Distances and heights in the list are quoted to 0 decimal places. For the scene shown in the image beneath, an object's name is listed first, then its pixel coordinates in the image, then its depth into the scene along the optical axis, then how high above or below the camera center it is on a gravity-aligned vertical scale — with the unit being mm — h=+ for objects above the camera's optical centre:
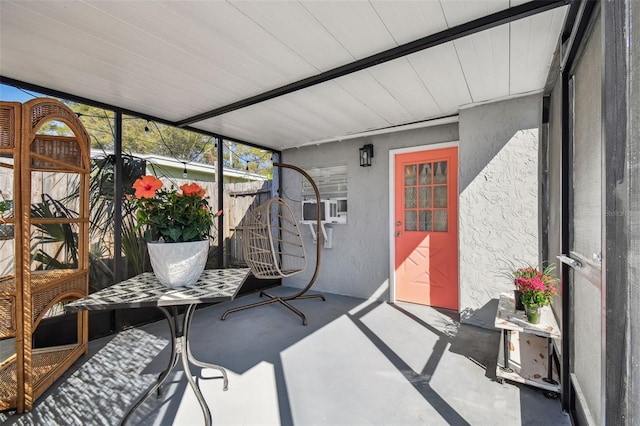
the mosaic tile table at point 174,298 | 1383 -439
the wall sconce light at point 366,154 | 4020 +833
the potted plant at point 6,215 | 2251 -21
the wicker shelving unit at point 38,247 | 1724 -274
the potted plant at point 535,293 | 1940 -563
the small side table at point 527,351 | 1879 -1080
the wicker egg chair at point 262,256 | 3265 -560
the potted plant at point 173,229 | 1532 -94
